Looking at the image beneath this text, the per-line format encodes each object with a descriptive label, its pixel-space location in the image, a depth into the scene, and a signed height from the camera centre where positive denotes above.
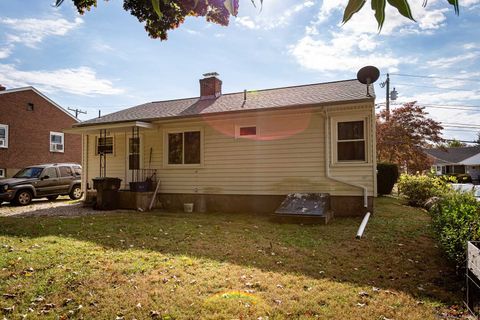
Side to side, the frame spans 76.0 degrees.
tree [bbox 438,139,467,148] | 84.79 +5.43
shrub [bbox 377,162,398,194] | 16.02 -0.66
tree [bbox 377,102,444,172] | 18.52 +1.61
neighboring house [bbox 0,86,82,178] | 21.38 +2.28
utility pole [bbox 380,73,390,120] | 23.96 +6.54
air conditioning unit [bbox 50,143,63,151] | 24.31 +1.32
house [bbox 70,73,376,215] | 9.59 +0.57
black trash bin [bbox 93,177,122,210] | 11.63 -1.14
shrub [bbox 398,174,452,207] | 12.74 -1.04
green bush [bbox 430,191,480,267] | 4.41 -1.04
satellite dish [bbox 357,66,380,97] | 9.81 +2.89
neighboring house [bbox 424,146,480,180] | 45.17 +0.43
